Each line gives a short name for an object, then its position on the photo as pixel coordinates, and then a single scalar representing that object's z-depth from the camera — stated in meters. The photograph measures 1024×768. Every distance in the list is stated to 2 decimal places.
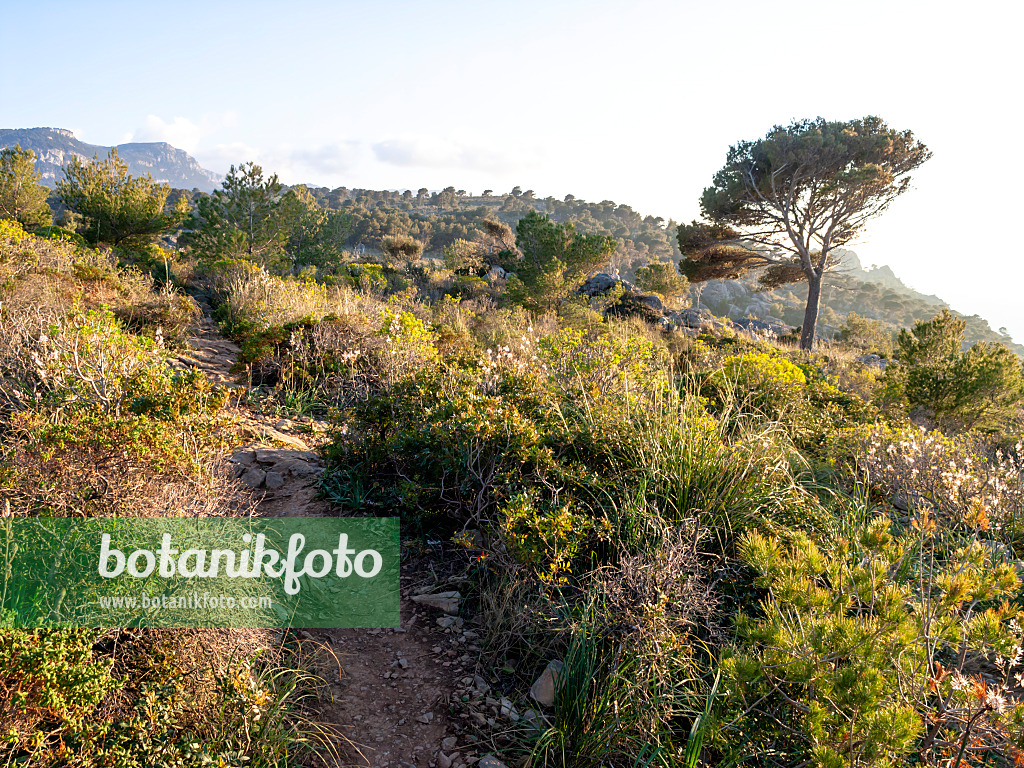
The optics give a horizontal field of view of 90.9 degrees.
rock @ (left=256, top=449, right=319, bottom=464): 3.89
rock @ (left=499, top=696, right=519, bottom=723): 2.32
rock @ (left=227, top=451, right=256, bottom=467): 3.75
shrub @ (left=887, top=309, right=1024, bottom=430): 7.25
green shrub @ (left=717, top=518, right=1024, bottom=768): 1.52
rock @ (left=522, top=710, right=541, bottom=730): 2.26
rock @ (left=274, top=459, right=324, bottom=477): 3.81
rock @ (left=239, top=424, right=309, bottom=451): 4.21
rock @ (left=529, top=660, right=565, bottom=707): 2.36
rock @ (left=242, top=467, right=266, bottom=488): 3.56
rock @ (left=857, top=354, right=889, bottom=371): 13.84
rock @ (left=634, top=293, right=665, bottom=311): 15.16
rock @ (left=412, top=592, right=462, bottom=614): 2.89
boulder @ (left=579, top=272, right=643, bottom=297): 16.65
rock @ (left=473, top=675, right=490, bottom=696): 2.45
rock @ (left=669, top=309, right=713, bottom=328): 14.27
